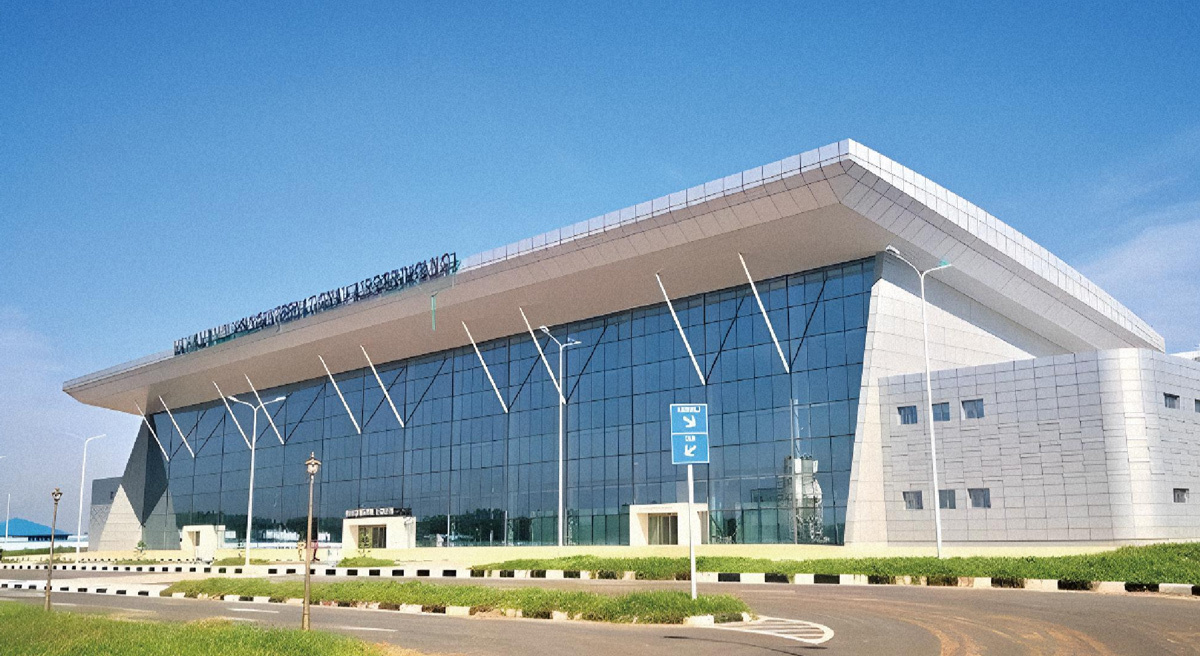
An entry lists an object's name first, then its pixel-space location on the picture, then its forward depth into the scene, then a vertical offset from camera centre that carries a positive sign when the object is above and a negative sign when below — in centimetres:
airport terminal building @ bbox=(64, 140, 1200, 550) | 4122 +640
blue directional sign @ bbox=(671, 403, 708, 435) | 2252 +185
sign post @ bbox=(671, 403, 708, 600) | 2236 +151
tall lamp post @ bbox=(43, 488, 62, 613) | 3063 +51
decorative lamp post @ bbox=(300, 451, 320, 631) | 1925 -109
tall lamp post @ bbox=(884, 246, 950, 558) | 3641 +15
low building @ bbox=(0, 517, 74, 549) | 15575 -273
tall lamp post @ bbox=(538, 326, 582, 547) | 5656 +523
